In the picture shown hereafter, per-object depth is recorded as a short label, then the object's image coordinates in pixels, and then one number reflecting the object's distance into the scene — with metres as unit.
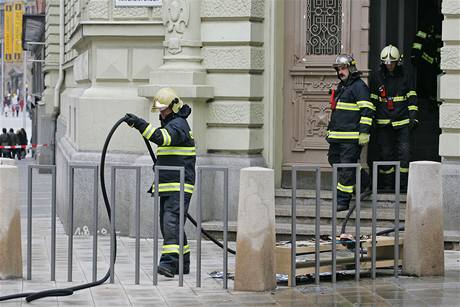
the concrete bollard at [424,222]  11.98
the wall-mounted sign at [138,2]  16.12
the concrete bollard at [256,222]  11.15
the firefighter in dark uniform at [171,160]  12.16
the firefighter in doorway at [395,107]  15.62
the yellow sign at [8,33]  69.06
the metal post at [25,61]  43.81
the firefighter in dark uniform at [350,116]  15.16
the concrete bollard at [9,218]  11.66
